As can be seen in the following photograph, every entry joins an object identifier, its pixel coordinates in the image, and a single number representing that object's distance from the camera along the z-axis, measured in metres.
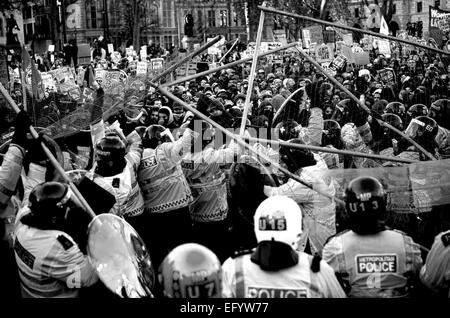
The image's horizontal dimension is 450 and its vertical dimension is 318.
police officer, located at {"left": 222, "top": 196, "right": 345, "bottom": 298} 4.04
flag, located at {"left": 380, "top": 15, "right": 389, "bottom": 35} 24.17
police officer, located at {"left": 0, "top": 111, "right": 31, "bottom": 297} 6.55
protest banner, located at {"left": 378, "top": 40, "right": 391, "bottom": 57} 27.44
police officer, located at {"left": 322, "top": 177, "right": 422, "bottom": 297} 4.59
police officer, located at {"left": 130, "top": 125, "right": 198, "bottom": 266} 8.76
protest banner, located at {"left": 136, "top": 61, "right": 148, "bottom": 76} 23.99
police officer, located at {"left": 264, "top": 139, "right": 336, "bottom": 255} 6.78
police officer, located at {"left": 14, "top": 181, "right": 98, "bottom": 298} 5.04
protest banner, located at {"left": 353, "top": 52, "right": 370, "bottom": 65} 23.53
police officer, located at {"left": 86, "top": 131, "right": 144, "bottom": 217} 7.38
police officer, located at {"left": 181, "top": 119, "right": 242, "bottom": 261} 9.05
